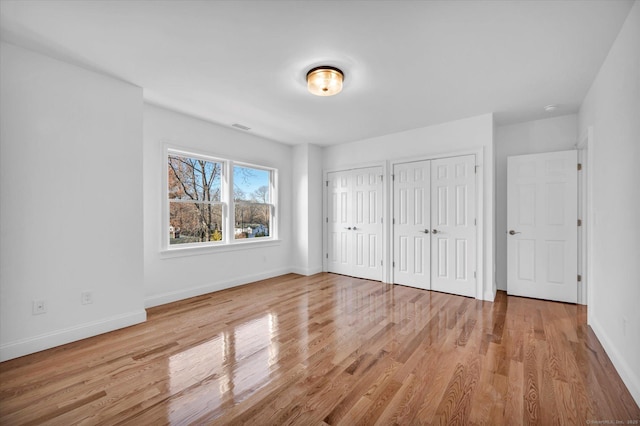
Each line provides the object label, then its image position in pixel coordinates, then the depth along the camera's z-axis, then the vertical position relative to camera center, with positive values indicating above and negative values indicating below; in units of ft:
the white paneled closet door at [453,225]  13.35 -0.68
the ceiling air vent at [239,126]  14.53 +4.47
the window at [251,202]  16.03 +0.63
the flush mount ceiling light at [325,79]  8.63 +4.11
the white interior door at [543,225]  12.37 -0.66
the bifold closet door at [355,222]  16.68 -0.67
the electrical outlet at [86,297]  8.93 -2.69
